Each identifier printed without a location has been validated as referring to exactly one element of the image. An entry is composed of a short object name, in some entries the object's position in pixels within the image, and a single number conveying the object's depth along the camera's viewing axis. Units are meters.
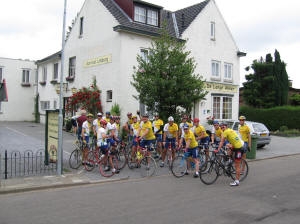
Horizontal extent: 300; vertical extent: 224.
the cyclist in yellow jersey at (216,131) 11.34
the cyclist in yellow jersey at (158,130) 13.12
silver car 17.11
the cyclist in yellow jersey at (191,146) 9.94
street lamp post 9.82
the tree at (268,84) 32.78
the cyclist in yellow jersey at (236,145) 9.22
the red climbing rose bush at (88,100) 19.97
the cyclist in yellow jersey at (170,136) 11.84
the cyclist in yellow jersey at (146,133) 11.05
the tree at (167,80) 13.73
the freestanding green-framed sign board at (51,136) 10.94
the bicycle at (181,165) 10.23
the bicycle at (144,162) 10.41
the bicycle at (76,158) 11.23
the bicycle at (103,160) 10.22
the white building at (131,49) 18.89
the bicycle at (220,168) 9.23
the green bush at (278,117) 28.41
